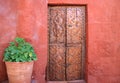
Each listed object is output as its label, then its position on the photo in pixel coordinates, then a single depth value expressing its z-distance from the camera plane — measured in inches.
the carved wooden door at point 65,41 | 88.8
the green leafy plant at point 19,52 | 75.0
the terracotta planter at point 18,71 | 74.5
